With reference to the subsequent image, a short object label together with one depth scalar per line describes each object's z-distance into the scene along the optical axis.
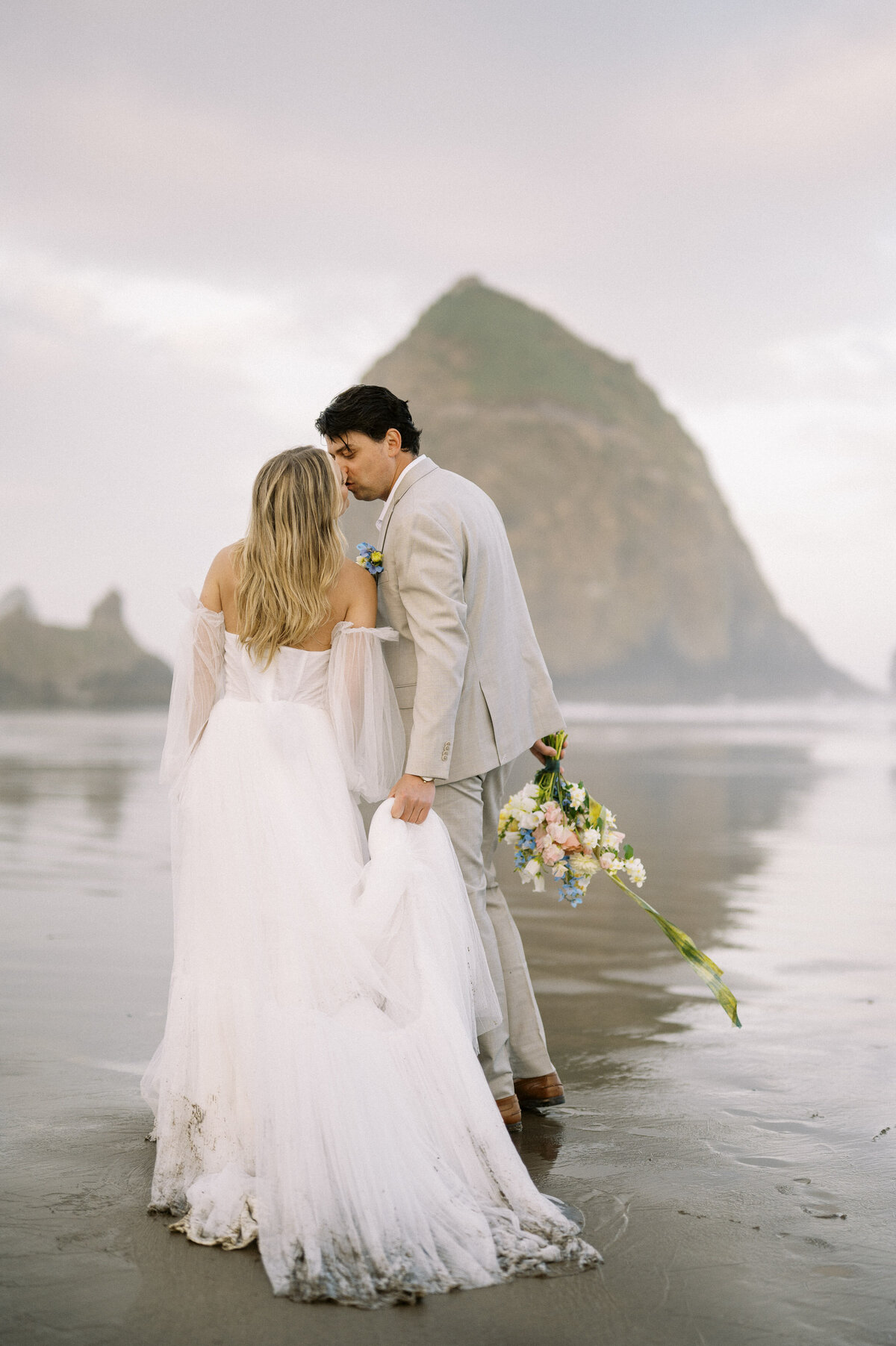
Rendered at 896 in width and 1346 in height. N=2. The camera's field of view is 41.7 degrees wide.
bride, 2.73
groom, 3.52
